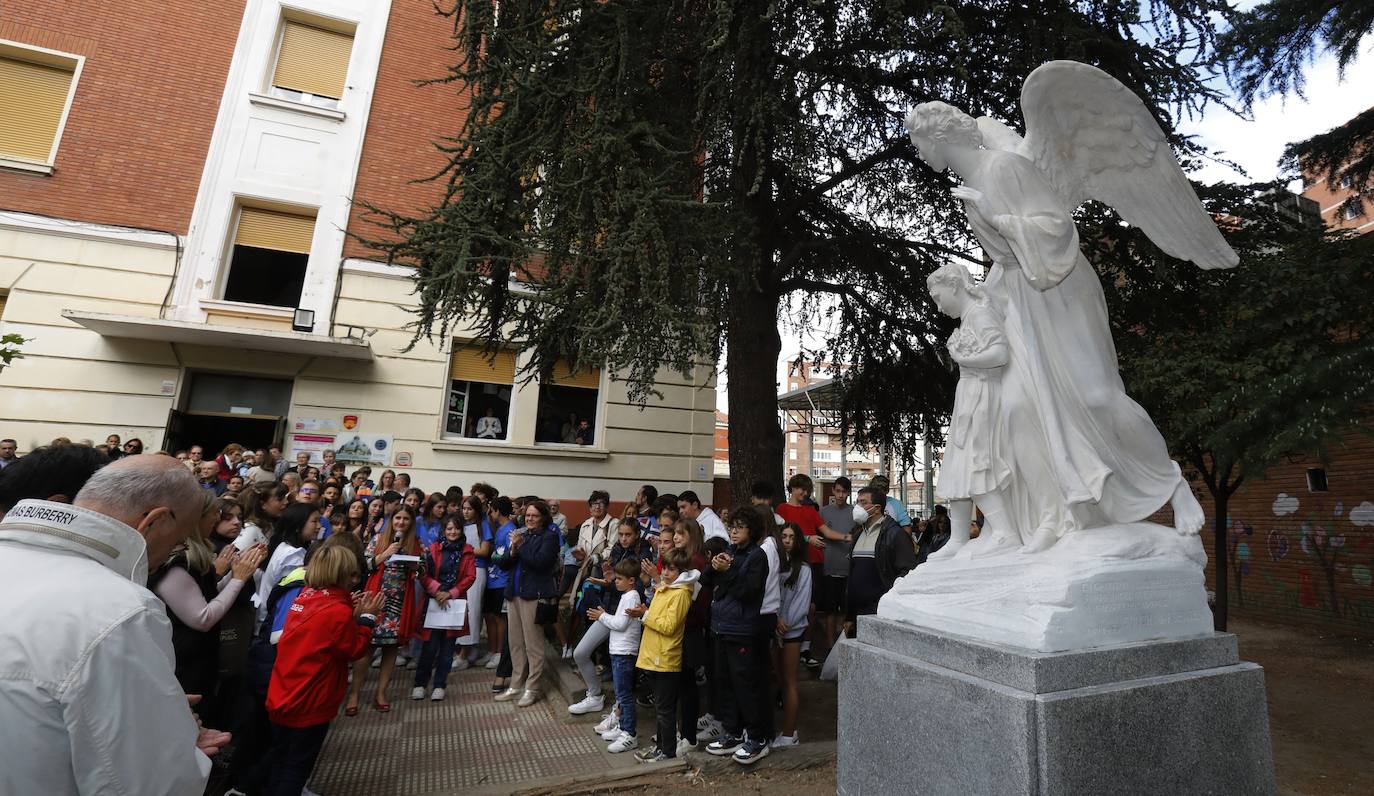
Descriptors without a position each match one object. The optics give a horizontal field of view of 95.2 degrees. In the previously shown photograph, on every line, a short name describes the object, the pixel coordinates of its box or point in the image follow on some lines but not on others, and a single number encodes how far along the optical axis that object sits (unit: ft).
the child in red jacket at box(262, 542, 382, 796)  11.28
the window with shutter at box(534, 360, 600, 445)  39.78
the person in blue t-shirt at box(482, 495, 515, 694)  21.06
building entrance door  34.06
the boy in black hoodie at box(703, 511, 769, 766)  14.97
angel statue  9.64
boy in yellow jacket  14.96
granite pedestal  7.20
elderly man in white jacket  4.00
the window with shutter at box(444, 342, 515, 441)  38.09
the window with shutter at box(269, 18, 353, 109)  38.09
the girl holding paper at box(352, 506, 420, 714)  18.43
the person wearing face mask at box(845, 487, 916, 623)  17.11
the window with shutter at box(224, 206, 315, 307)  35.86
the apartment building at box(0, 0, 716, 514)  32.53
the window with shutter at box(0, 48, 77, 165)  33.58
